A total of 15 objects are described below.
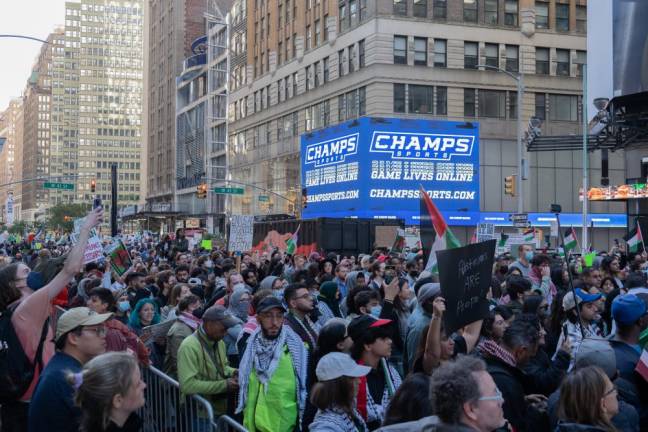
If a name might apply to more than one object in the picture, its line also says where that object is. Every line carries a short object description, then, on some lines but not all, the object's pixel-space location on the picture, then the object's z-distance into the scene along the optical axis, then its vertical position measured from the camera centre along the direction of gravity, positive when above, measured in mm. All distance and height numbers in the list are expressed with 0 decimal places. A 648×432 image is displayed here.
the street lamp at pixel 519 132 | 35803 +4493
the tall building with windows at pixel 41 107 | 197125 +30894
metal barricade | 6169 -1602
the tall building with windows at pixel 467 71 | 48594 +10249
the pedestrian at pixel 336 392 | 4582 -996
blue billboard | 45562 +3652
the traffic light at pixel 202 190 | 44328 +2067
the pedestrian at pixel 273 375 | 5656 -1126
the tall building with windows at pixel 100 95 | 183750 +31849
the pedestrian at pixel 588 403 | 4273 -996
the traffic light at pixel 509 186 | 31756 +1711
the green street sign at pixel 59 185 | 35466 +1906
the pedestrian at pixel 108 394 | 3859 -852
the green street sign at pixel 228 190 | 44969 +2131
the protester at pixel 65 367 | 4273 -850
